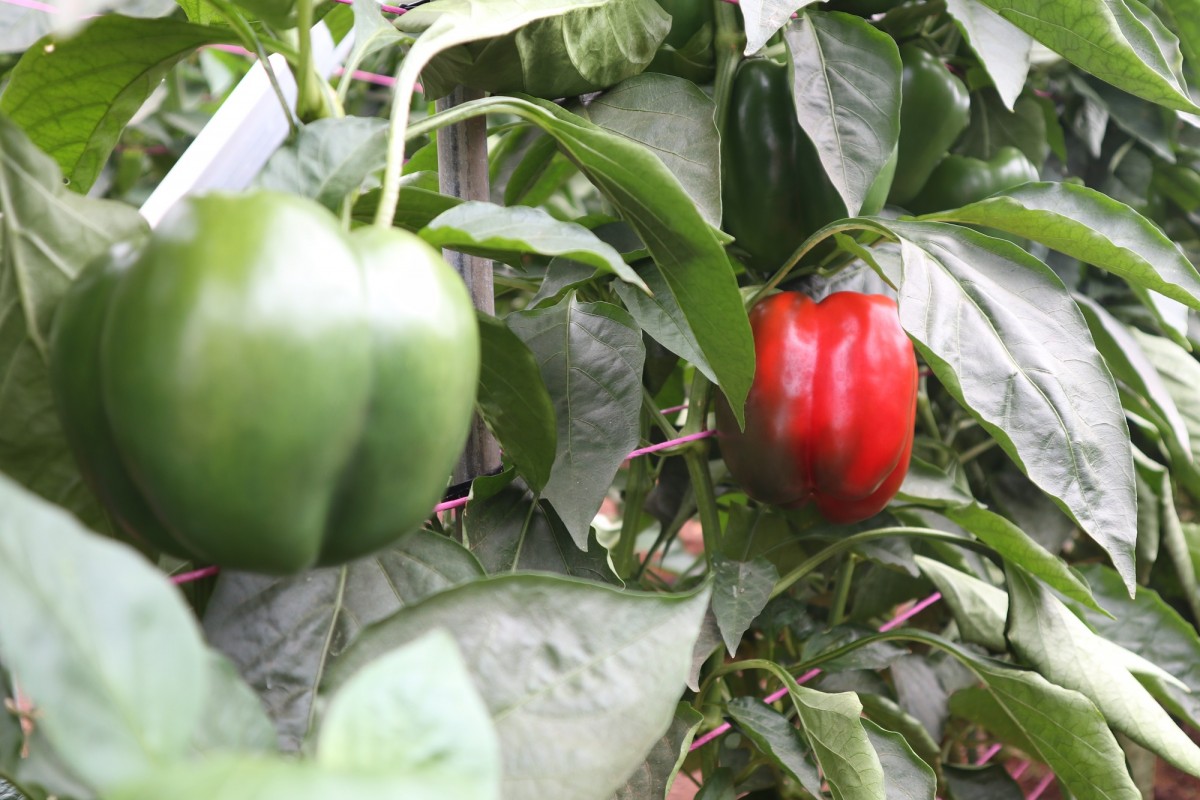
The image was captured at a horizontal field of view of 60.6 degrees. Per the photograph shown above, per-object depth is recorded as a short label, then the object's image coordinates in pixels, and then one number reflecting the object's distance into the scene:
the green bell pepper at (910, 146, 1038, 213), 0.93
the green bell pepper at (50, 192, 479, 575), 0.28
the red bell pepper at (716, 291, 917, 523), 0.68
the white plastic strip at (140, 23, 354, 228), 0.65
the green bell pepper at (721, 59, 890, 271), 0.74
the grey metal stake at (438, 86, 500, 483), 0.58
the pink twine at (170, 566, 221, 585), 0.45
